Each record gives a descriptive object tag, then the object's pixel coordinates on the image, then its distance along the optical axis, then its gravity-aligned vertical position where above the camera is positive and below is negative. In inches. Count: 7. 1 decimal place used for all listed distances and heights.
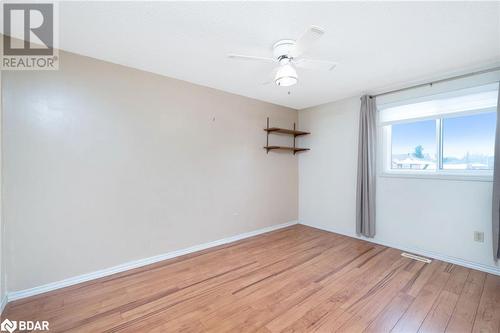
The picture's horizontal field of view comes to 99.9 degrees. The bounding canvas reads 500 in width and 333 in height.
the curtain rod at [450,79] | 94.3 +43.7
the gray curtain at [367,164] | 128.3 +0.9
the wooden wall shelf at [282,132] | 150.4 +24.8
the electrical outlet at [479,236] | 97.0 -32.4
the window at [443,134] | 98.5 +17.3
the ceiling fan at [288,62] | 76.3 +38.3
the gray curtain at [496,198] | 89.5 -13.3
